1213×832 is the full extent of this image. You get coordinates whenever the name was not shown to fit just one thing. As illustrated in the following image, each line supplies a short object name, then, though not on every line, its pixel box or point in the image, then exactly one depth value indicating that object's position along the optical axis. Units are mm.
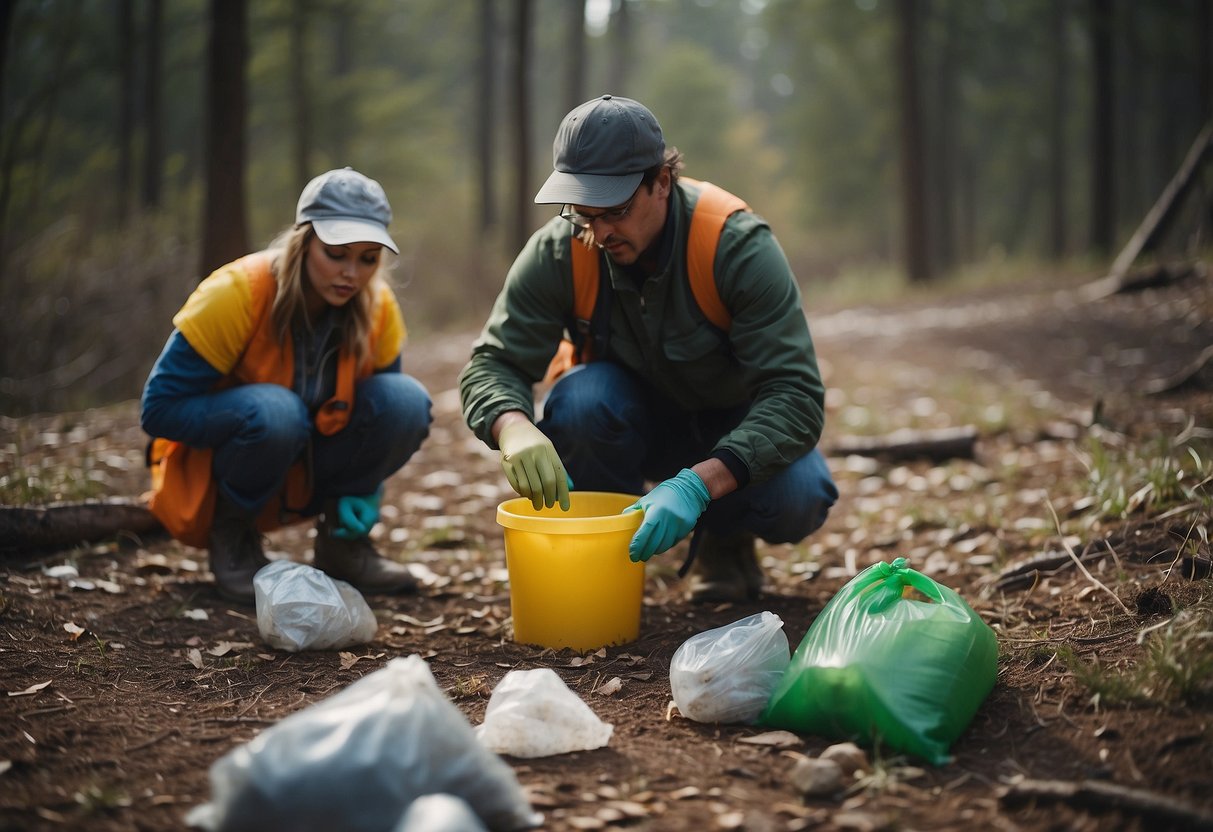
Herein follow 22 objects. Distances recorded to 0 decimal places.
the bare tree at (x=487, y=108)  17781
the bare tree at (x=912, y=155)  12734
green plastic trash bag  1865
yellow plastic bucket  2363
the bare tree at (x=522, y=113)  11398
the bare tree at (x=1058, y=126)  18250
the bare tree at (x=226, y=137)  5449
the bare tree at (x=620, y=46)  19250
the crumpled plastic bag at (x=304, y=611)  2494
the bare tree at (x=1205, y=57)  12094
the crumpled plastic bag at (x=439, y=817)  1366
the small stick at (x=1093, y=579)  2458
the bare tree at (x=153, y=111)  12000
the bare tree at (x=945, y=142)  18172
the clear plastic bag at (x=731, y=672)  2045
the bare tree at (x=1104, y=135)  12711
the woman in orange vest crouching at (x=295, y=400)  2771
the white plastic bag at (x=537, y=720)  1888
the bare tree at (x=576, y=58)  15031
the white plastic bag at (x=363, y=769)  1427
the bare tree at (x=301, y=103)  14031
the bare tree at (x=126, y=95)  12086
